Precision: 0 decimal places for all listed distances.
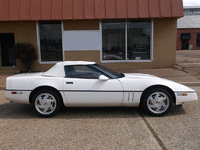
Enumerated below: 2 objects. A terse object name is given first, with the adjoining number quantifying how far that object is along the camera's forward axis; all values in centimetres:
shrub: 1070
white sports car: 452
